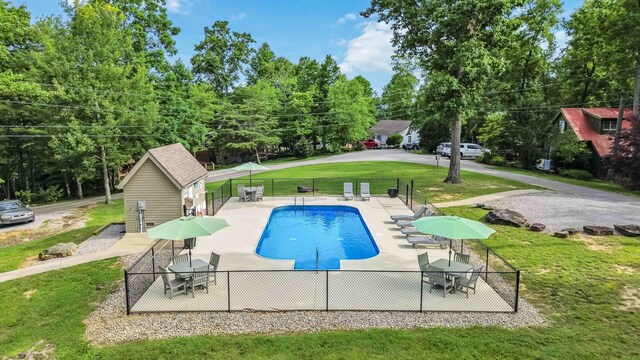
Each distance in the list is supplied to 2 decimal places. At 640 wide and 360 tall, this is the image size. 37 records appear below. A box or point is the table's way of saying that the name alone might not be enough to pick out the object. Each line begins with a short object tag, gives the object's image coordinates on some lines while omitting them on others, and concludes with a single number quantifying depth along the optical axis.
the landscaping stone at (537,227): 17.08
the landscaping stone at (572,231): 16.39
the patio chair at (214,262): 11.52
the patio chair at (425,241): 14.98
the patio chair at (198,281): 10.79
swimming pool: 15.34
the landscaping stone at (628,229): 16.06
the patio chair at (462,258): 11.84
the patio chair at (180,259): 12.22
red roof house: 34.47
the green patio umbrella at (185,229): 10.74
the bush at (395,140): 61.62
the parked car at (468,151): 45.28
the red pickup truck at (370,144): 60.91
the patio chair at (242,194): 24.48
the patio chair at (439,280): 10.71
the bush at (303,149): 50.56
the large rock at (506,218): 18.02
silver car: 21.23
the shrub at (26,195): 31.19
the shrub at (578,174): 33.12
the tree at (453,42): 24.39
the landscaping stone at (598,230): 16.33
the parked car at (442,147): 45.66
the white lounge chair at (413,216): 17.83
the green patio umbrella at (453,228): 10.40
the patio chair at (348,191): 24.91
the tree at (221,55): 61.69
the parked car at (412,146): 56.81
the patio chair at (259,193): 24.67
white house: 64.56
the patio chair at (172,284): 10.44
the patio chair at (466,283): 10.62
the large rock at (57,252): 14.88
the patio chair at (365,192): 24.86
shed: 17.38
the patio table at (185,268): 10.74
